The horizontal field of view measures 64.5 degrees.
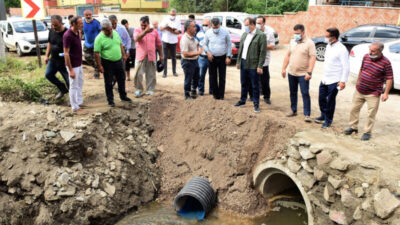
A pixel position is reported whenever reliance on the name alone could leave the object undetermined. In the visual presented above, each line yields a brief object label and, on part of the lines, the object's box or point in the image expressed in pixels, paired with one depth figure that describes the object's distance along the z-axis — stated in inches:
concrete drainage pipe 224.0
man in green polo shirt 251.9
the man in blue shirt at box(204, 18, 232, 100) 285.3
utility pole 399.3
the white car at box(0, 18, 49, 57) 523.2
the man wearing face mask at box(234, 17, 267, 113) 263.4
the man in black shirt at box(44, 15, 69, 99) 245.3
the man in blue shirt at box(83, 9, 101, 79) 303.9
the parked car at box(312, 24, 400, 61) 458.6
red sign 353.3
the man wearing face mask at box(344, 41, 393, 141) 208.7
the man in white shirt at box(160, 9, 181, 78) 365.5
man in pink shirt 291.2
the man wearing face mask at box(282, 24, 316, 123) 247.3
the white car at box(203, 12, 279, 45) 565.7
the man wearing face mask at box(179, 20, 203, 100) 288.0
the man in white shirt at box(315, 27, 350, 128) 230.4
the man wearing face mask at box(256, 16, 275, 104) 297.1
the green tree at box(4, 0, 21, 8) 1418.8
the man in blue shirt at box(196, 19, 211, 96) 310.4
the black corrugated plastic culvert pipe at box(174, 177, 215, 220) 234.2
